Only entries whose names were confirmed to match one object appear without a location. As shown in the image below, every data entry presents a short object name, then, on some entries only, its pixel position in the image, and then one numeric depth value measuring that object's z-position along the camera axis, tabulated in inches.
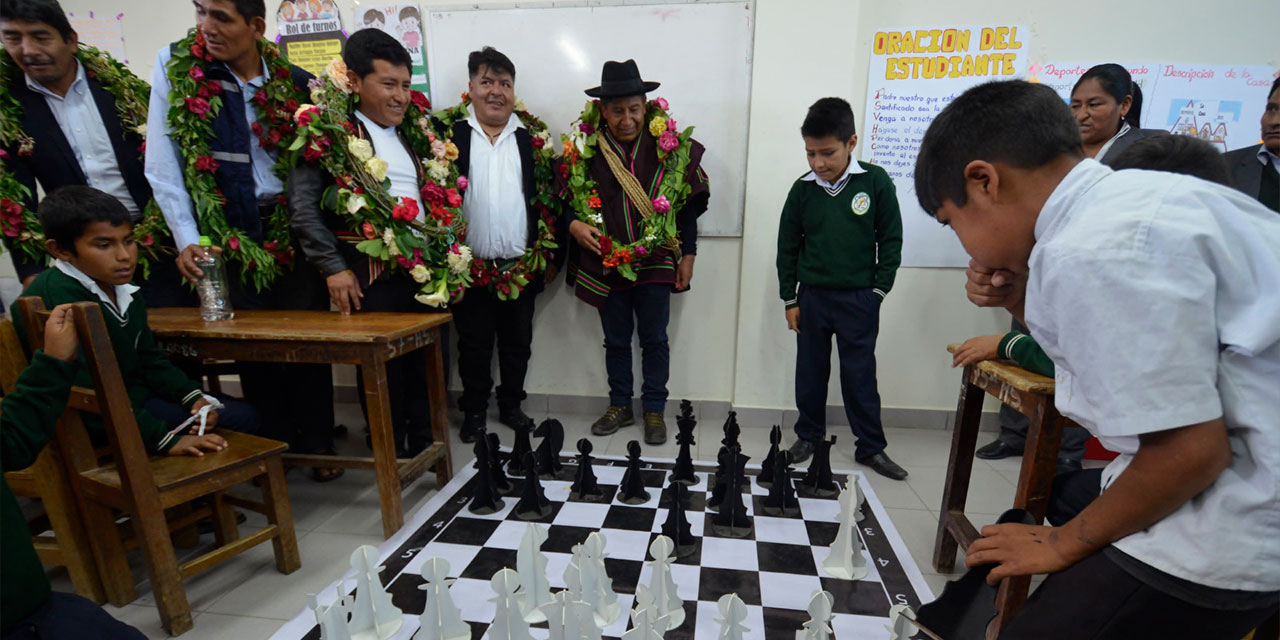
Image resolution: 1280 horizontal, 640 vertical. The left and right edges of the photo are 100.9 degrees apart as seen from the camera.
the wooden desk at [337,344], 62.4
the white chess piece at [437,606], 45.8
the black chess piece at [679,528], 63.4
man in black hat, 95.3
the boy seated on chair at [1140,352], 23.1
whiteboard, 98.5
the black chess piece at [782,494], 73.1
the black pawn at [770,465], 77.9
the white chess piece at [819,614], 42.0
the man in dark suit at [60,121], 70.3
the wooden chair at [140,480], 48.6
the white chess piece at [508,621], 41.8
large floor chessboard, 54.1
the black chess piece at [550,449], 78.9
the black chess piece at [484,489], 72.5
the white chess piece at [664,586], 48.9
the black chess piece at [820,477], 76.2
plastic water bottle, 71.0
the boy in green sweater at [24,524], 34.8
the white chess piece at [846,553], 60.1
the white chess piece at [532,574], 50.7
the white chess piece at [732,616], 40.9
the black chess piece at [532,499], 70.4
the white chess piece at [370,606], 47.9
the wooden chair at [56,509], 49.9
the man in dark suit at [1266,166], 75.9
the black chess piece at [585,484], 76.2
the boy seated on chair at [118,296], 55.8
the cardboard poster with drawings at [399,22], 103.5
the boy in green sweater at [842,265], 84.0
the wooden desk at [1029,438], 46.7
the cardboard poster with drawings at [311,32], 104.1
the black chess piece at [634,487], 75.5
